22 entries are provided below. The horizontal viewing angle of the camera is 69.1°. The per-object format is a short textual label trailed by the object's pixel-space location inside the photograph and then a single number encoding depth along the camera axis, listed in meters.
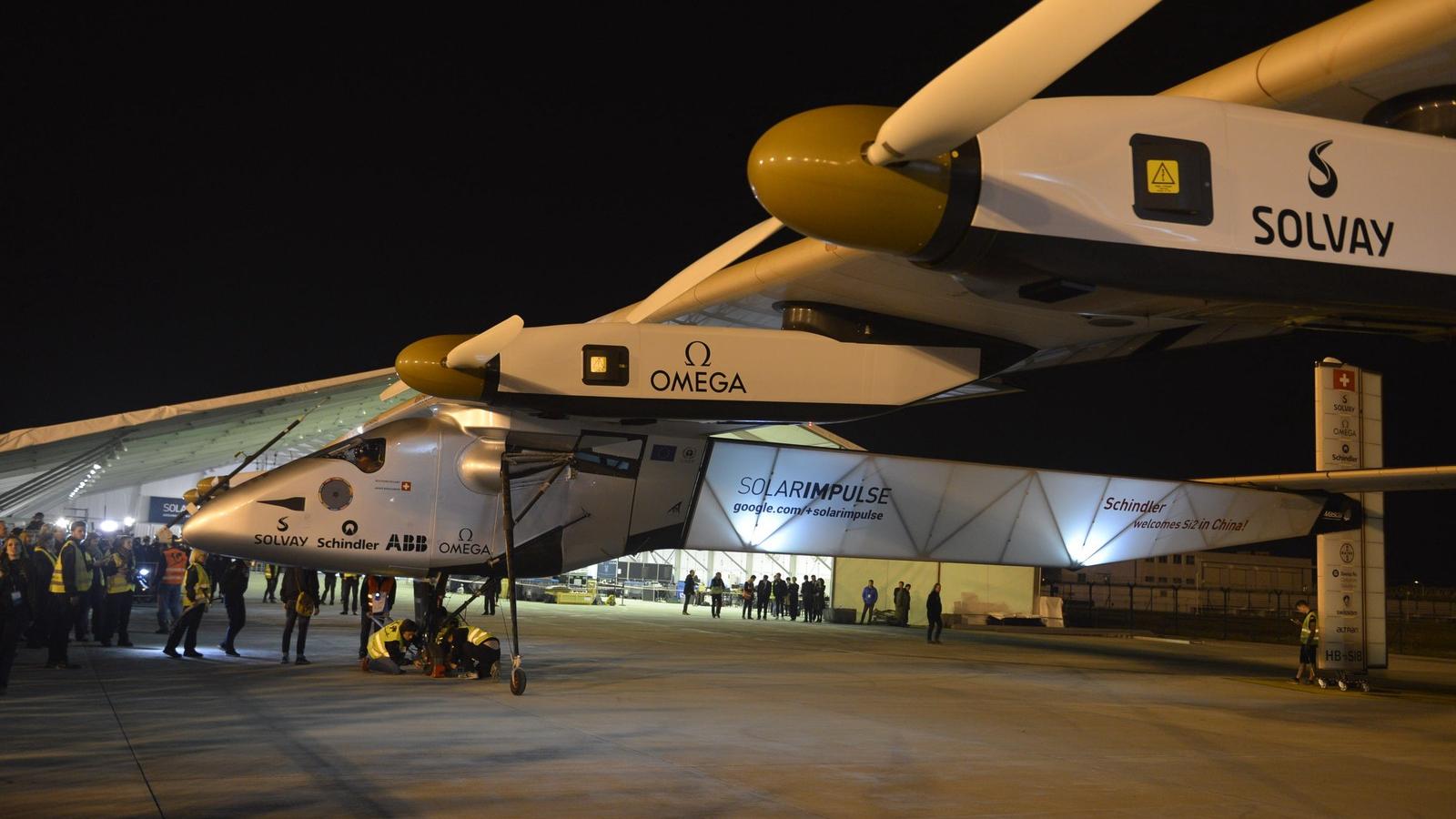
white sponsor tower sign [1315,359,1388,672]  18.27
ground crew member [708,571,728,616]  34.28
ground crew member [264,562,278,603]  28.17
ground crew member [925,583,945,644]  25.75
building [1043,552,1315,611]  67.81
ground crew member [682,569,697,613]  34.56
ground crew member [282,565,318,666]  14.57
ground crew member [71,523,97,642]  13.86
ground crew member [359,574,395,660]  14.76
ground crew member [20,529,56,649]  13.05
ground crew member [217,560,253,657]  15.40
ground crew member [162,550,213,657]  14.48
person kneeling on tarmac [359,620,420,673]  13.76
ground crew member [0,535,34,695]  10.92
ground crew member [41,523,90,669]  13.11
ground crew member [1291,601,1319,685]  18.91
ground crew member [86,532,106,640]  16.38
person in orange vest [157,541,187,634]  17.16
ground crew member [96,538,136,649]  15.85
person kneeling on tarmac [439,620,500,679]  13.49
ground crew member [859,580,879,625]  33.97
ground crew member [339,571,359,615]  26.24
